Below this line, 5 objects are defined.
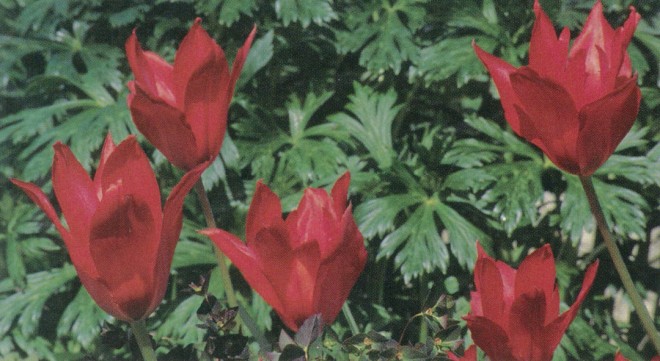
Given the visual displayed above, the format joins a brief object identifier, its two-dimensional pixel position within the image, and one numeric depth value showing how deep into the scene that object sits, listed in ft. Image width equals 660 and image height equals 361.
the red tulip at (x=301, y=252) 2.92
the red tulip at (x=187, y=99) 3.02
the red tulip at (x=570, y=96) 2.97
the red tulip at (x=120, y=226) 2.84
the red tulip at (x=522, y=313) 2.89
